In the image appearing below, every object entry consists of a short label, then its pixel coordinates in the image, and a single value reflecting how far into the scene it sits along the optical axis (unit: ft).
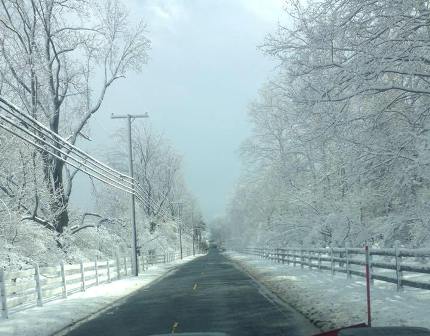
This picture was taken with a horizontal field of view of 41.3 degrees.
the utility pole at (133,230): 119.34
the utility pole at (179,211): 266.30
